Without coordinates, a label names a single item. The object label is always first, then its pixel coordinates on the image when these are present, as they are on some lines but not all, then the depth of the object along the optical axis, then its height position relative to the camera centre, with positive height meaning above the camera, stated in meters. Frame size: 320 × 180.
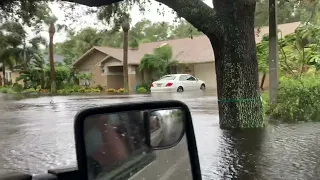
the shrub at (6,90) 41.62 -0.38
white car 27.00 -0.20
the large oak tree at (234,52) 8.85 +0.60
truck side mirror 1.56 -0.22
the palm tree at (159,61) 31.63 +1.57
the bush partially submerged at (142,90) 30.45 -0.61
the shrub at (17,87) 40.91 -0.12
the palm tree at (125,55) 31.28 +2.11
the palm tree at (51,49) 34.67 +3.07
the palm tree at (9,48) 39.38 +3.98
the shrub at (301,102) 10.30 -0.65
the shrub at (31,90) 39.80 -0.45
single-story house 32.41 +1.73
